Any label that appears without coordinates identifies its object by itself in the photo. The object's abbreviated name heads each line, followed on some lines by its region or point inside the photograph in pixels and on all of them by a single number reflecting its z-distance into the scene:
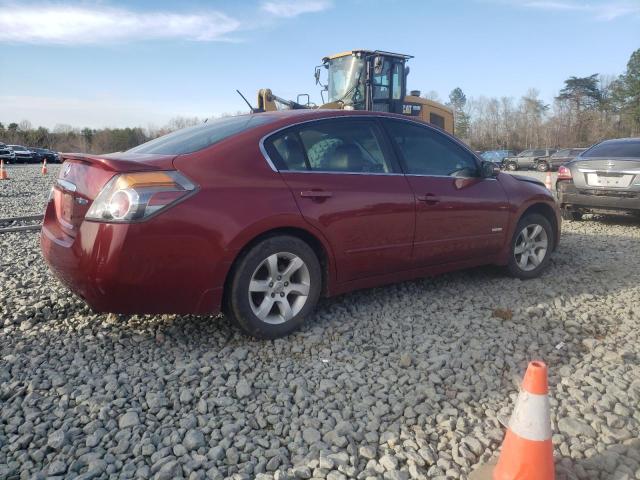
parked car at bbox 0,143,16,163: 37.41
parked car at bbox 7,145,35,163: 39.16
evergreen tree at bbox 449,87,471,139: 71.49
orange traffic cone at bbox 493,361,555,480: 2.04
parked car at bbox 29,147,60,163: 41.01
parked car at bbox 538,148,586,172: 35.59
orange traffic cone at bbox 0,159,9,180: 18.26
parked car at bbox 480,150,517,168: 37.32
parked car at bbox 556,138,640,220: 7.45
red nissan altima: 2.96
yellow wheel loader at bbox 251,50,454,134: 12.05
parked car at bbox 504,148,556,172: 37.69
